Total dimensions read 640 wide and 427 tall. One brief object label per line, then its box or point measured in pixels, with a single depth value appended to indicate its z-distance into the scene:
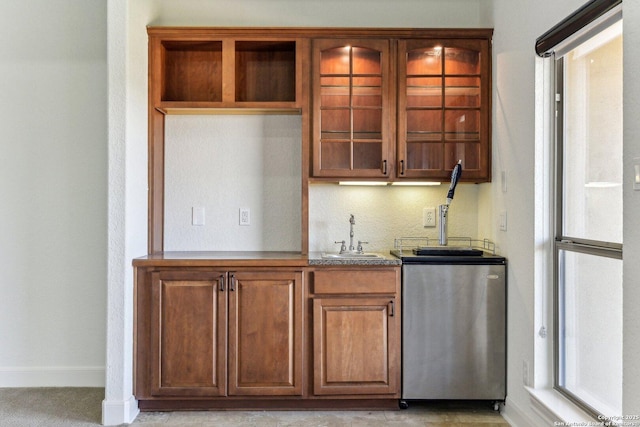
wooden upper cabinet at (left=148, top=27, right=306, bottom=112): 2.85
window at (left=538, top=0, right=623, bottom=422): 1.85
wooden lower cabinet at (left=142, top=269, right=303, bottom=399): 2.59
